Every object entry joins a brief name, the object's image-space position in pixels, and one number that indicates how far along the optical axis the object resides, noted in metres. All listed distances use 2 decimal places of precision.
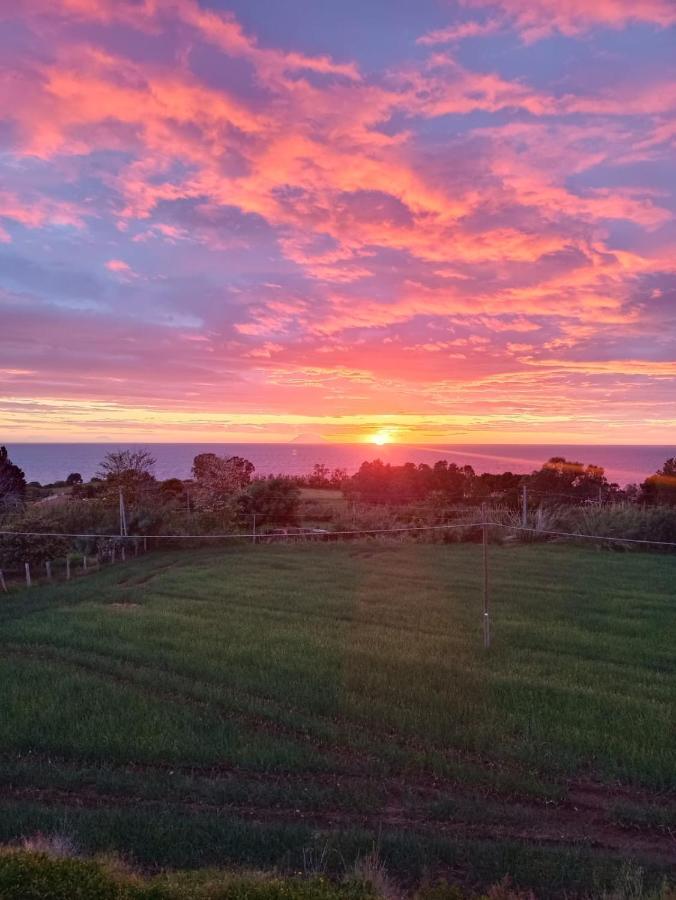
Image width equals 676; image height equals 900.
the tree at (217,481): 25.81
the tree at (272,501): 26.97
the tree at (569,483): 29.78
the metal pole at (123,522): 20.10
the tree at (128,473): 24.52
